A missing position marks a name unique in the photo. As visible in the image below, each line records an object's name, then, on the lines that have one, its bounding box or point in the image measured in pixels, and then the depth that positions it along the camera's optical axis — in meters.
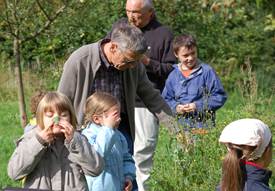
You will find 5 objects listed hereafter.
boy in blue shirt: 13.58
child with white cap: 8.10
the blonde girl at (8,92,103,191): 8.76
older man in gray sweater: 10.42
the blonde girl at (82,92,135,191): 10.00
